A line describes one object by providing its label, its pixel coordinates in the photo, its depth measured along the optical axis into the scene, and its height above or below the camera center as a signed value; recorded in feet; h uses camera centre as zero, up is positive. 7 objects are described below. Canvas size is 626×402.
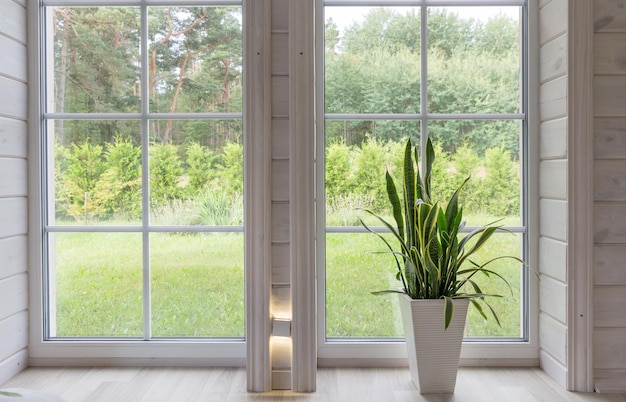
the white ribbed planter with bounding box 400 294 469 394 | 7.35 -2.01
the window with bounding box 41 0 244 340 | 8.63 +0.48
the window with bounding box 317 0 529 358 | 8.63 +1.01
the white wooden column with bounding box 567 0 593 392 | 7.48 -0.09
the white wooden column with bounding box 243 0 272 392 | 7.64 +0.07
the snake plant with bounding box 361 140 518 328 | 7.42 -0.63
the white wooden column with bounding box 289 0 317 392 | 7.61 +0.11
